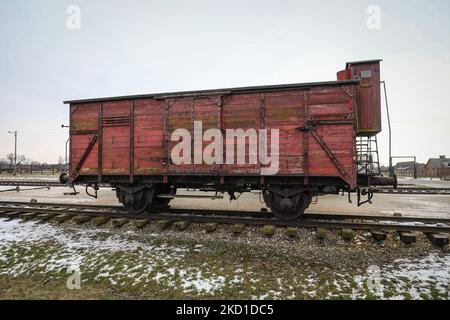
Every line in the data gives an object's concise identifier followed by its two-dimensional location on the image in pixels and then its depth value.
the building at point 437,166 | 54.11
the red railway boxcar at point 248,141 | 6.77
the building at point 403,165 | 66.59
